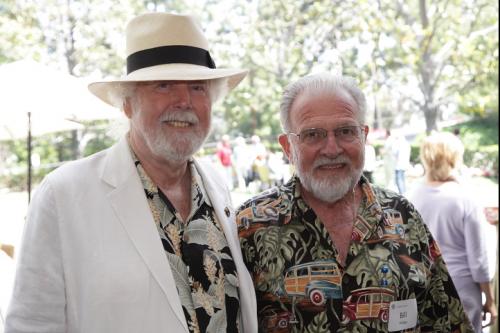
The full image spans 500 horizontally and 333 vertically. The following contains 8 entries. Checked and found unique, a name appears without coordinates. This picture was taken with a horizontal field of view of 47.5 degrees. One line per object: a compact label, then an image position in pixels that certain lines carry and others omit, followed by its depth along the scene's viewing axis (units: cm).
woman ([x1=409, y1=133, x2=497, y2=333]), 385
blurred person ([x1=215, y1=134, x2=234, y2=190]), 1711
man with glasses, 207
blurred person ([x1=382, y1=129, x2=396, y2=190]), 1331
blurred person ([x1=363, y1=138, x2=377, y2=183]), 1134
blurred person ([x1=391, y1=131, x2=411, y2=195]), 1302
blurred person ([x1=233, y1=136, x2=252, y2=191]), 1677
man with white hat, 183
